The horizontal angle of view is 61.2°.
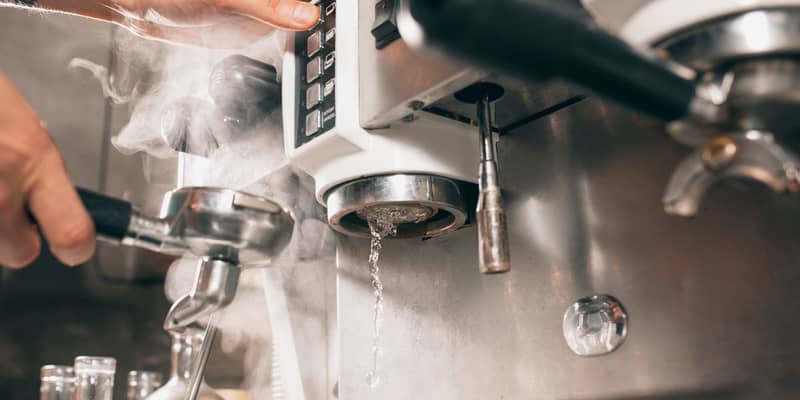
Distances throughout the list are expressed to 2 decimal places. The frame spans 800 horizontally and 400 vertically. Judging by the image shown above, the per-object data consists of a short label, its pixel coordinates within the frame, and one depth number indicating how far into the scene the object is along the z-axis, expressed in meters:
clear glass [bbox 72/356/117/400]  1.20
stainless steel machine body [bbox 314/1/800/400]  0.54
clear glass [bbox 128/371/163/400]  1.44
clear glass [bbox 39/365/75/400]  1.20
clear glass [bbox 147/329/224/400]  1.14
